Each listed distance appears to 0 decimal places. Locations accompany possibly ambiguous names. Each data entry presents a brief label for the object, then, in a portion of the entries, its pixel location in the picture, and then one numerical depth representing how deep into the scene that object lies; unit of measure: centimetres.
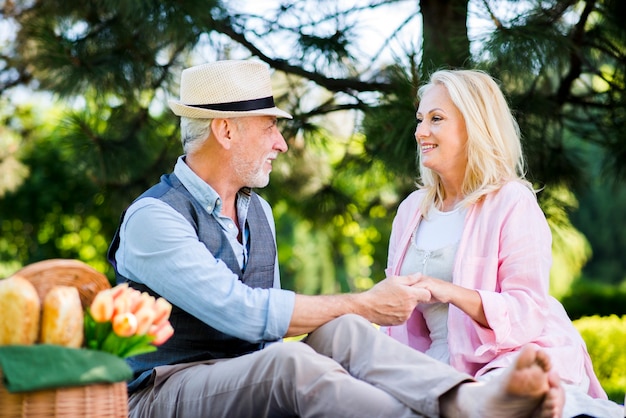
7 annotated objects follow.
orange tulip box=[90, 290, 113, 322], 200
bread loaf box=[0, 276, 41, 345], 192
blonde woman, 278
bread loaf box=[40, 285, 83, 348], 196
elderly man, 234
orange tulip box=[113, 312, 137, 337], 201
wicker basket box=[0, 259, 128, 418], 192
